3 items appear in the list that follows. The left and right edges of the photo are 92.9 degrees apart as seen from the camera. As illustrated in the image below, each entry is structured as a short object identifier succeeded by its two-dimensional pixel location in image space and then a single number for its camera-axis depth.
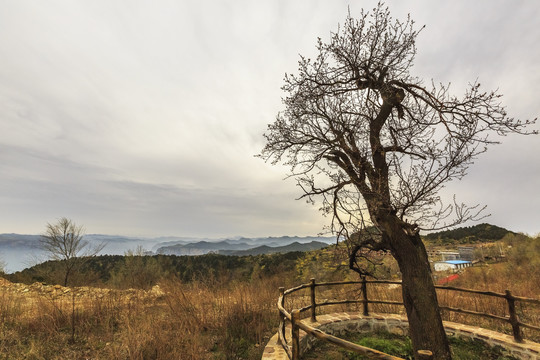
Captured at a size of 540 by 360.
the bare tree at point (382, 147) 5.30
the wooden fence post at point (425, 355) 2.36
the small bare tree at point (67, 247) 21.31
